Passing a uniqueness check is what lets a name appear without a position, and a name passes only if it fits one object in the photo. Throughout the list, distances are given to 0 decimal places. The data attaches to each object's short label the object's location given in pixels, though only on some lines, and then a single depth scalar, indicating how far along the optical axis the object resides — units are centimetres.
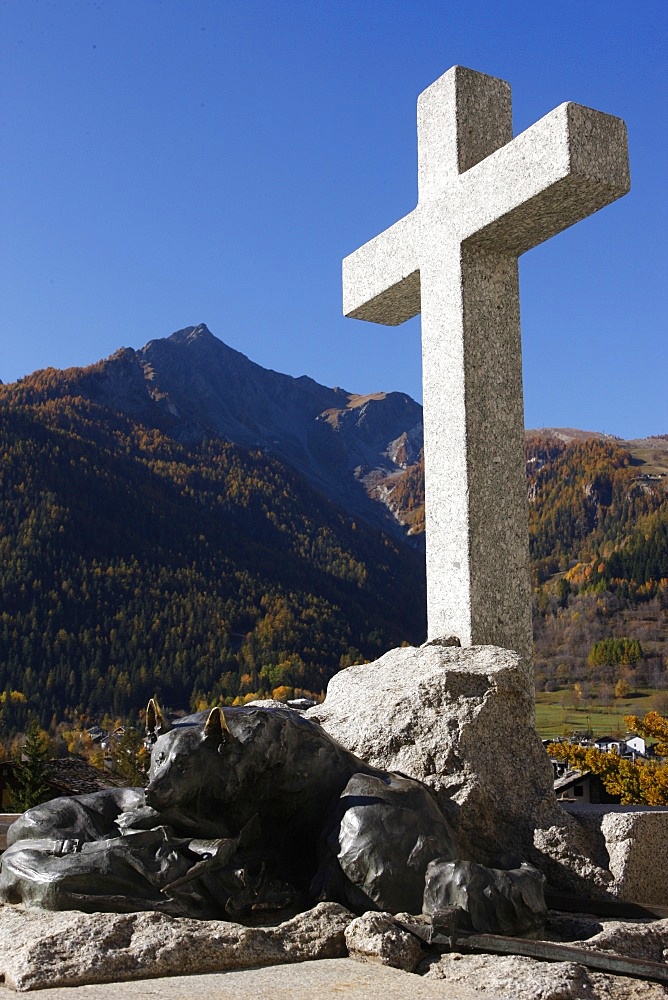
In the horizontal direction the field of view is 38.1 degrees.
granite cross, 561
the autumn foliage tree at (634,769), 1211
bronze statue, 345
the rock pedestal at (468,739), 442
